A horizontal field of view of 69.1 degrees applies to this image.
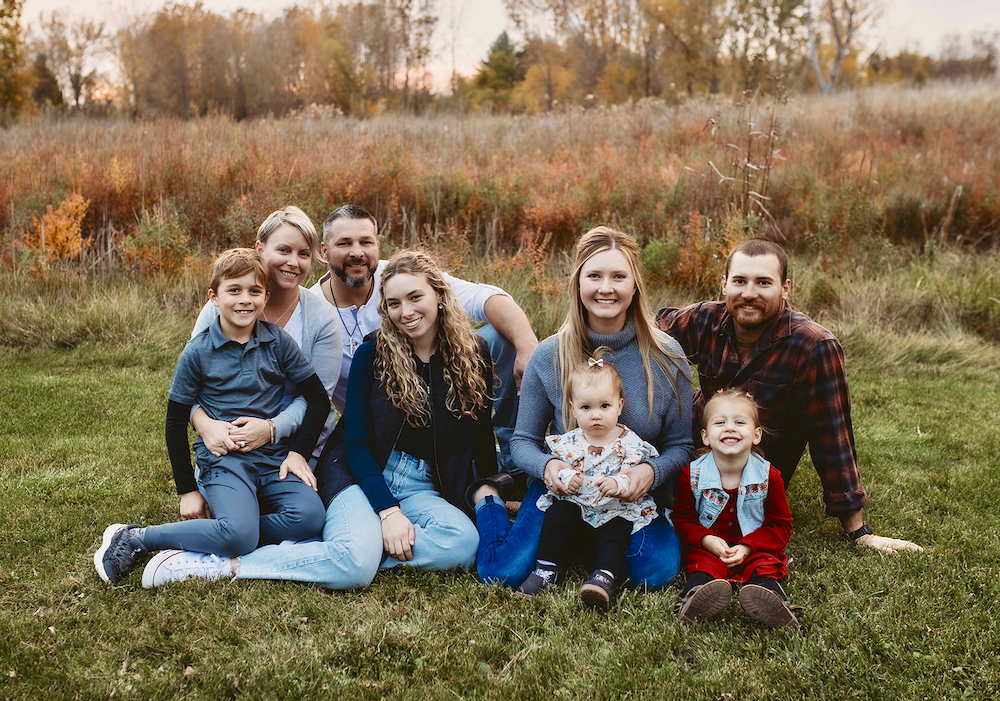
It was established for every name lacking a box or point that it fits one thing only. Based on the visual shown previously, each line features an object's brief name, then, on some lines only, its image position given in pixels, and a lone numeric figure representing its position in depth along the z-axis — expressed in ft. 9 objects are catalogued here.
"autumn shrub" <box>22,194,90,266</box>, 21.56
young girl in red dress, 8.79
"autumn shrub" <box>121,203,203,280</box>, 21.91
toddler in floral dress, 8.95
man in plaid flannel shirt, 9.84
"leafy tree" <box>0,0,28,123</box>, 52.85
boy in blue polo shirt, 9.19
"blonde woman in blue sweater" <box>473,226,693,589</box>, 9.29
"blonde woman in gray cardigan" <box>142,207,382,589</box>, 9.02
